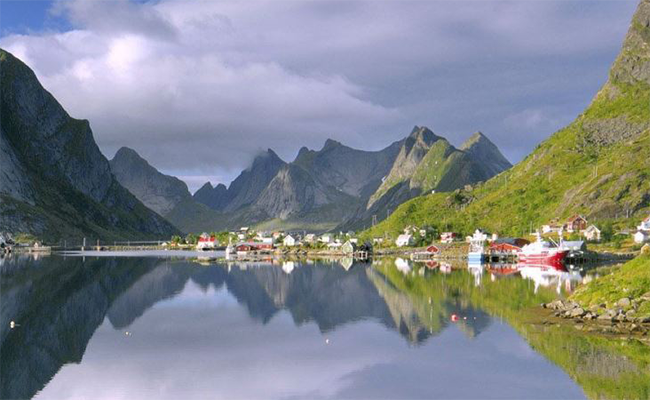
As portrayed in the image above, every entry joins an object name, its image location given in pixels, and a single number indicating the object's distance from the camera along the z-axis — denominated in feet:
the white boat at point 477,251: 539.29
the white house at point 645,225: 523.91
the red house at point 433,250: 648.54
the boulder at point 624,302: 177.27
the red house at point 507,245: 581.12
